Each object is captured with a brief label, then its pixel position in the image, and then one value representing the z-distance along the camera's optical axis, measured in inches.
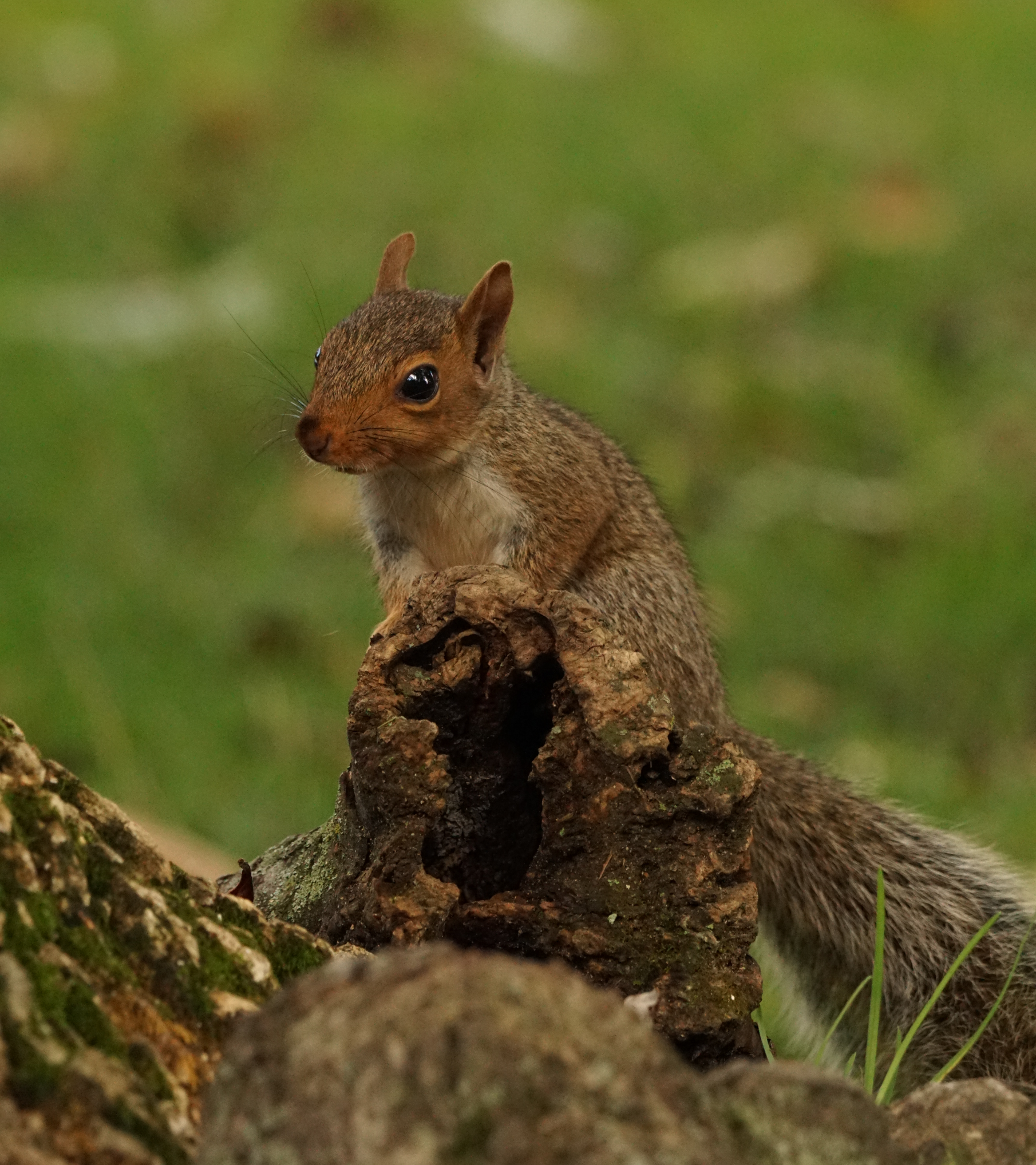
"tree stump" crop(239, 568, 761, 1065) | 162.7
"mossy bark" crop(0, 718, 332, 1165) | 109.5
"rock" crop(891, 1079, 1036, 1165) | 125.5
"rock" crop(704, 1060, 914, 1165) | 108.3
